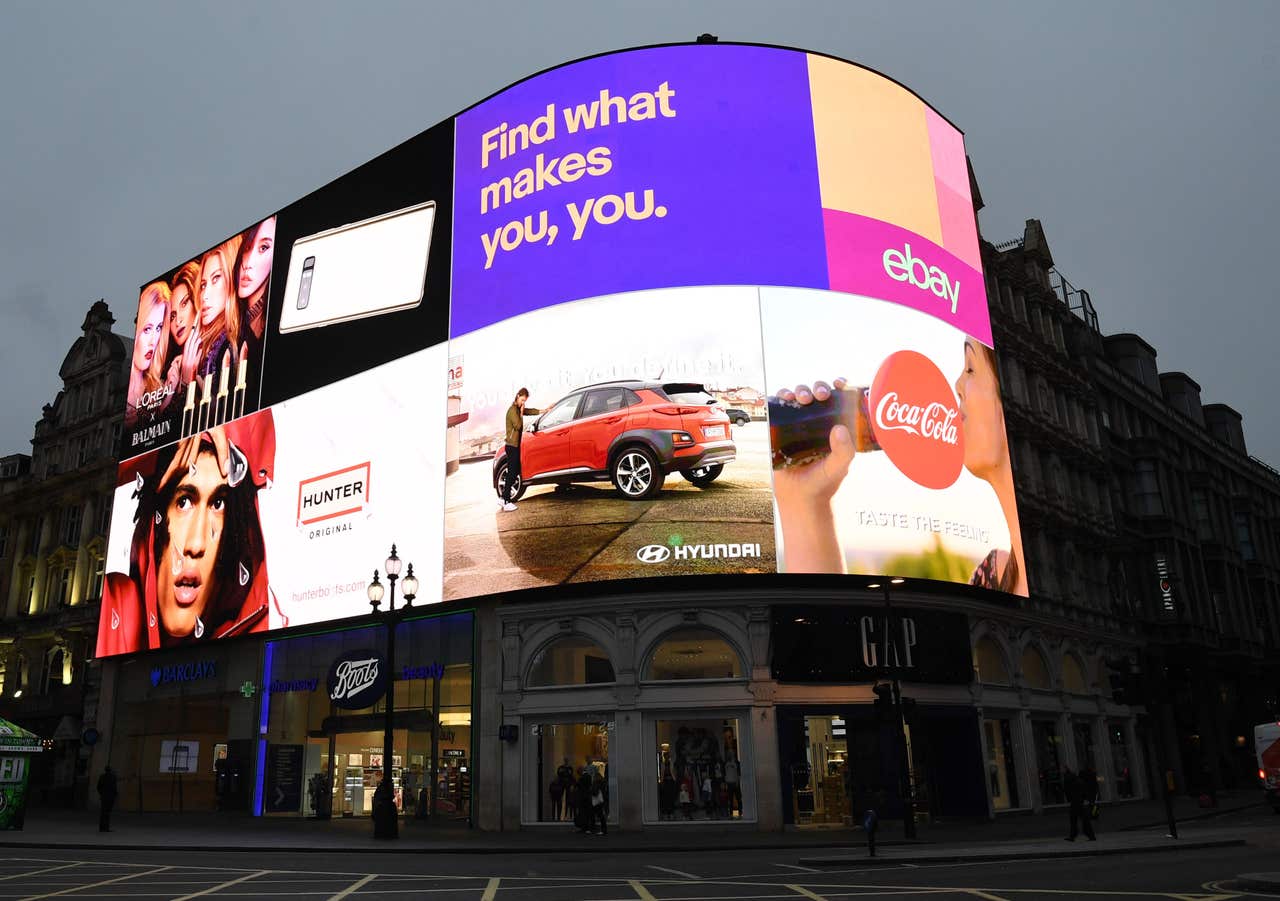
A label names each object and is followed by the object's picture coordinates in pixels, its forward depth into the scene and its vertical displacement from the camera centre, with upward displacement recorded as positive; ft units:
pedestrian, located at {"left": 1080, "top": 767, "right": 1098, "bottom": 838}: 86.15 -4.68
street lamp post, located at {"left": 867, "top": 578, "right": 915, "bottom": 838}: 81.38 -2.44
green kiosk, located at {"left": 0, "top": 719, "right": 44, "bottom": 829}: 101.81 -0.10
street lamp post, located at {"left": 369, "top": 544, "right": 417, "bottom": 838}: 87.30 -1.63
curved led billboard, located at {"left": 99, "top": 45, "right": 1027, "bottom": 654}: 102.89 +41.74
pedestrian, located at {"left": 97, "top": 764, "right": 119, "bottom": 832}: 100.37 -2.73
